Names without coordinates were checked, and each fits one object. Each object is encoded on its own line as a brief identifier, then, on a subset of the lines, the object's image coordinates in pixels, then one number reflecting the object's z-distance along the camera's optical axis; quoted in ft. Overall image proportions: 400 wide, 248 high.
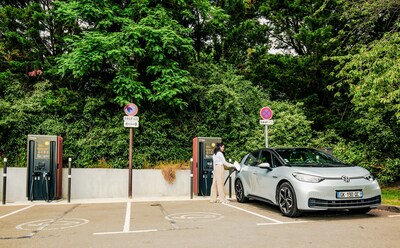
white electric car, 22.98
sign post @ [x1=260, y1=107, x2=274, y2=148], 38.34
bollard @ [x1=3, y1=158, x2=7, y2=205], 33.88
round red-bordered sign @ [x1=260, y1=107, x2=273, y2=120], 38.41
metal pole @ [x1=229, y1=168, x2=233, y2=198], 38.04
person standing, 32.22
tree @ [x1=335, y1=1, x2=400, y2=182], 34.60
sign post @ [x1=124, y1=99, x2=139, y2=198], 37.83
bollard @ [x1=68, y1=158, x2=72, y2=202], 35.37
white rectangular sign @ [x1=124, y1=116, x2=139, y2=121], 37.96
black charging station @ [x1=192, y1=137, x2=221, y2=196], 38.81
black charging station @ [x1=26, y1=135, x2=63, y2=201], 35.83
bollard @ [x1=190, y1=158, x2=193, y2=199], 36.76
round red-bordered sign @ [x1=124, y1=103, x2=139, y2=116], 38.86
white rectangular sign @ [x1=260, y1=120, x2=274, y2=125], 37.29
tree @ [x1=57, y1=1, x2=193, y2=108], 39.91
